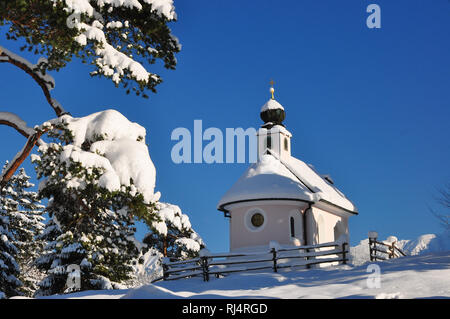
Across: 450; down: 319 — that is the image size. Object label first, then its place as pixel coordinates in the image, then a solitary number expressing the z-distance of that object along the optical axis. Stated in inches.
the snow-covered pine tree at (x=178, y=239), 1099.9
